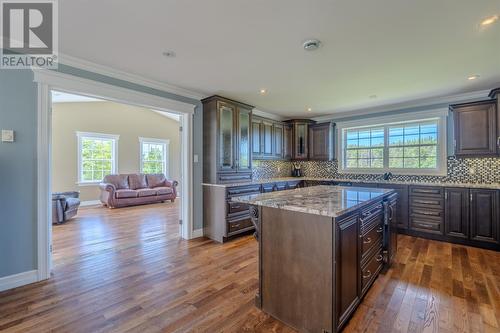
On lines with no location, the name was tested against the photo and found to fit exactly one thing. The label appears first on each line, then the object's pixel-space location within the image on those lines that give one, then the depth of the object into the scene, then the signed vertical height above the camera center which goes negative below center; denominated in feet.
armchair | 15.71 -2.80
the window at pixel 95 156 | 23.43 +1.18
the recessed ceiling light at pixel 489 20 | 6.29 +4.01
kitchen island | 5.40 -2.31
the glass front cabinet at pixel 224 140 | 13.07 +1.54
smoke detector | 7.55 +4.05
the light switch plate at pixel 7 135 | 7.59 +1.05
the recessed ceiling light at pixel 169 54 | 8.37 +4.13
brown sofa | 21.77 -2.26
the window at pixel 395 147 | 14.43 +1.28
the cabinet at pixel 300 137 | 19.20 +2.39
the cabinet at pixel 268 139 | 16.79 +2.10
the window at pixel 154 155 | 27.71 +1.46
